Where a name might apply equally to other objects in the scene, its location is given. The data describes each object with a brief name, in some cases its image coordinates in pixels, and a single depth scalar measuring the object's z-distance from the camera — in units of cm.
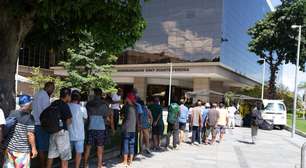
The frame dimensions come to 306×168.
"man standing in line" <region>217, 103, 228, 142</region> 1168
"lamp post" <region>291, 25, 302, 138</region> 1542
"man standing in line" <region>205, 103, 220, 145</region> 1090
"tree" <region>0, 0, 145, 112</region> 588
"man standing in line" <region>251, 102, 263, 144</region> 1187
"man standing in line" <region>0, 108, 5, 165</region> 414
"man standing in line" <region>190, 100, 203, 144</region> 1051
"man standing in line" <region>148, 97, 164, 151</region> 869
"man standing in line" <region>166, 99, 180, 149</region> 940
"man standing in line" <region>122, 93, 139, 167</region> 682
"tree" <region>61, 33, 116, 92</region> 2467
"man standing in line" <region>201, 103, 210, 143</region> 1098
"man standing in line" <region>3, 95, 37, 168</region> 428
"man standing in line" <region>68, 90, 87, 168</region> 550
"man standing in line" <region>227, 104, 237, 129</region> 1689
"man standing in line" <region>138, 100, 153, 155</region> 783
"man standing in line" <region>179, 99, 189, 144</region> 991
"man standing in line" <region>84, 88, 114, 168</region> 616
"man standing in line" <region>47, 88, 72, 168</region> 508
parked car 1948
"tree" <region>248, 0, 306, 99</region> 2712
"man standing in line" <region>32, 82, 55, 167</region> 547
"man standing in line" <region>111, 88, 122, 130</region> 1005
